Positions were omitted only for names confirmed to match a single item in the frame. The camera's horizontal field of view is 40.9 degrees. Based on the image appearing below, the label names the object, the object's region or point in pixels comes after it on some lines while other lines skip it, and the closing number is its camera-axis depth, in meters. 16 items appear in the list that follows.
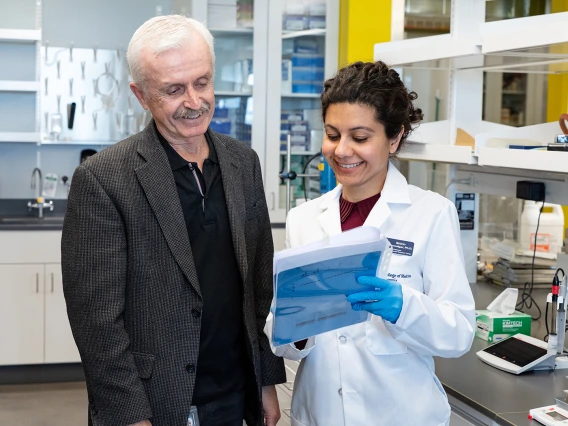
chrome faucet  5.00
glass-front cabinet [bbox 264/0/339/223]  5.14
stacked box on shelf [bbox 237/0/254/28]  5.12
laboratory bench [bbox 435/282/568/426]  1.85
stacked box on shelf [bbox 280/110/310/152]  5.27
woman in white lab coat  1.62
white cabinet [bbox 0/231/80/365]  4.59
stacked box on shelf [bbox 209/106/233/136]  5.18
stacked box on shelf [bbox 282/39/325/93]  5.25
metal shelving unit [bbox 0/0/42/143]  4.86
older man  1.62
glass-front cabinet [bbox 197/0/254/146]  5.11
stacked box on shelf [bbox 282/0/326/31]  5.18
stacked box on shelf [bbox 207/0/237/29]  5.08
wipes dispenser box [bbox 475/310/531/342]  2.56
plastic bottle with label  4.00
